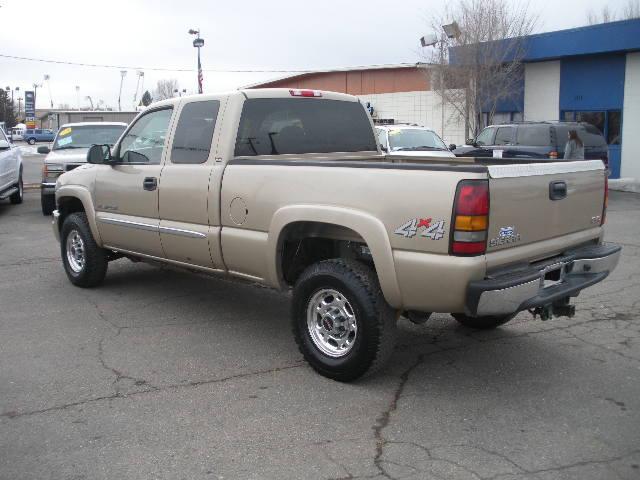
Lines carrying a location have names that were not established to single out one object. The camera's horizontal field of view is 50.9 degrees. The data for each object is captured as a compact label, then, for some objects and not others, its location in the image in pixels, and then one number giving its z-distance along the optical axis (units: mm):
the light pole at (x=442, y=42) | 26203
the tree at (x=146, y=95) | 96750
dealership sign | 80244
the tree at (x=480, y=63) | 25036
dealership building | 21453
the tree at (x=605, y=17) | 41409
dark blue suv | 15180
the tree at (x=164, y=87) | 79812
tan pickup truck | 4012
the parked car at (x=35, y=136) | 65438
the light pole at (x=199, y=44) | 31078
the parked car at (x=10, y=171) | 13516
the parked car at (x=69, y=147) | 12898
